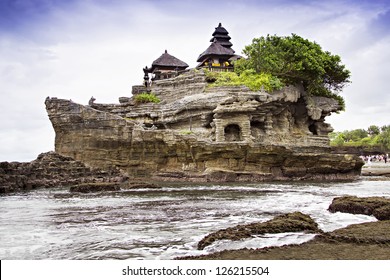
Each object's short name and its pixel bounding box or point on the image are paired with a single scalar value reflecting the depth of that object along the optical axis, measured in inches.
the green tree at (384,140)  2093.8
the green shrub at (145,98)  1131.9
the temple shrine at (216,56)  1464.1
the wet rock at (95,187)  683.4
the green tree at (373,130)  2770.7
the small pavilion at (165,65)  1476.4
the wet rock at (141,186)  725.3
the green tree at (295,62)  1080.8
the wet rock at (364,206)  315.6
